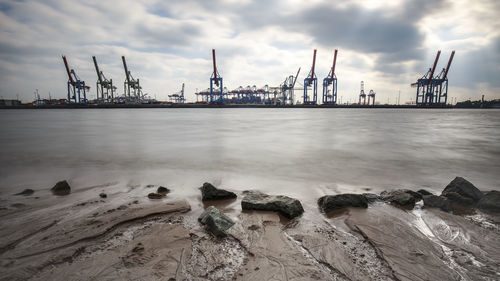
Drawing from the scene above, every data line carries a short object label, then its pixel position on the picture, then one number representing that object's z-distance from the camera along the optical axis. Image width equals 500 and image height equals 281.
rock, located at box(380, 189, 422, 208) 3.12
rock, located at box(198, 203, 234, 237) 2.27
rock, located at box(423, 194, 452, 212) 2.96
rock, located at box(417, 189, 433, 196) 3.52
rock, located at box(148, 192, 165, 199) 3.32
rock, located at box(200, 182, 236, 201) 3.27
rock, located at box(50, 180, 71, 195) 3.55
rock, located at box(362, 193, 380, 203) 3.25
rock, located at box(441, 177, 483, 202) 3.20
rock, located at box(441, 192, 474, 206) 3.15
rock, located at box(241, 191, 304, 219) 2.76
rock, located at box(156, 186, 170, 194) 3.58
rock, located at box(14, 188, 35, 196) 3.52
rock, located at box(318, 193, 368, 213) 2.96
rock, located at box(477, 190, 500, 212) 2.91
